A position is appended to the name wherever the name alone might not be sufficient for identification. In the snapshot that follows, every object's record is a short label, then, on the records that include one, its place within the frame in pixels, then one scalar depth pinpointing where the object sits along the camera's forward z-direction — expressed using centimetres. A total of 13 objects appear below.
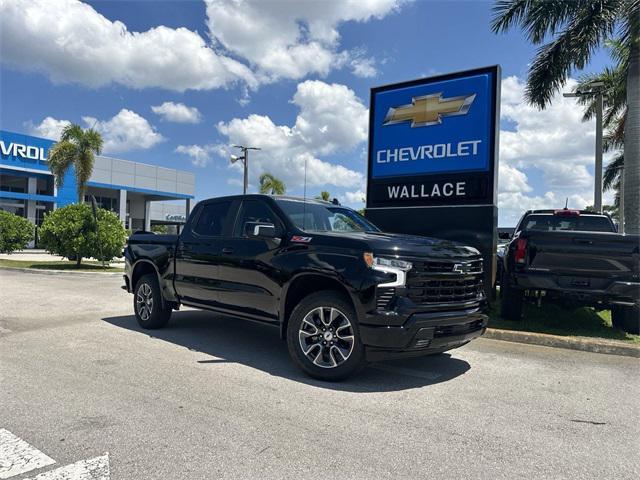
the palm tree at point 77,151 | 2480
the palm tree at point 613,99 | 1495
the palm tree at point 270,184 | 3653
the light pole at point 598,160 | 1798
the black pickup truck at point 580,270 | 657
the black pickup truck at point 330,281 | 461
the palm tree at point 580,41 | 1103
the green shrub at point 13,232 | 2325
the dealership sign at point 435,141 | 852
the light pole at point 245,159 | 2656
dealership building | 3691
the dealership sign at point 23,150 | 3579
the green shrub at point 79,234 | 1897
